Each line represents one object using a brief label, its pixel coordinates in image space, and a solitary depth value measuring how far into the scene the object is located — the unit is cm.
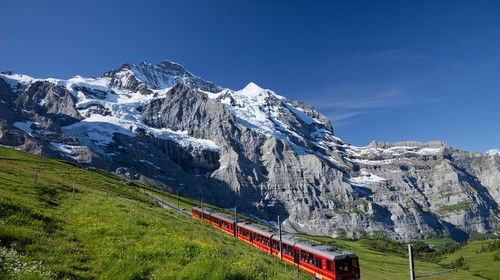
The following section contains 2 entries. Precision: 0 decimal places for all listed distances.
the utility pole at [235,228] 5669
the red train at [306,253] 3281
